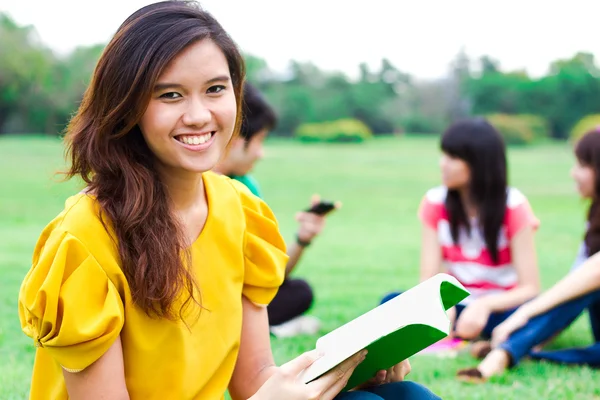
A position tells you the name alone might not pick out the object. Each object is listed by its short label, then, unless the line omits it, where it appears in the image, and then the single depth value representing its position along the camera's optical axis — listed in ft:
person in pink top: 12.47
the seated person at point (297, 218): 12.26
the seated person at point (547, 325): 10.89
